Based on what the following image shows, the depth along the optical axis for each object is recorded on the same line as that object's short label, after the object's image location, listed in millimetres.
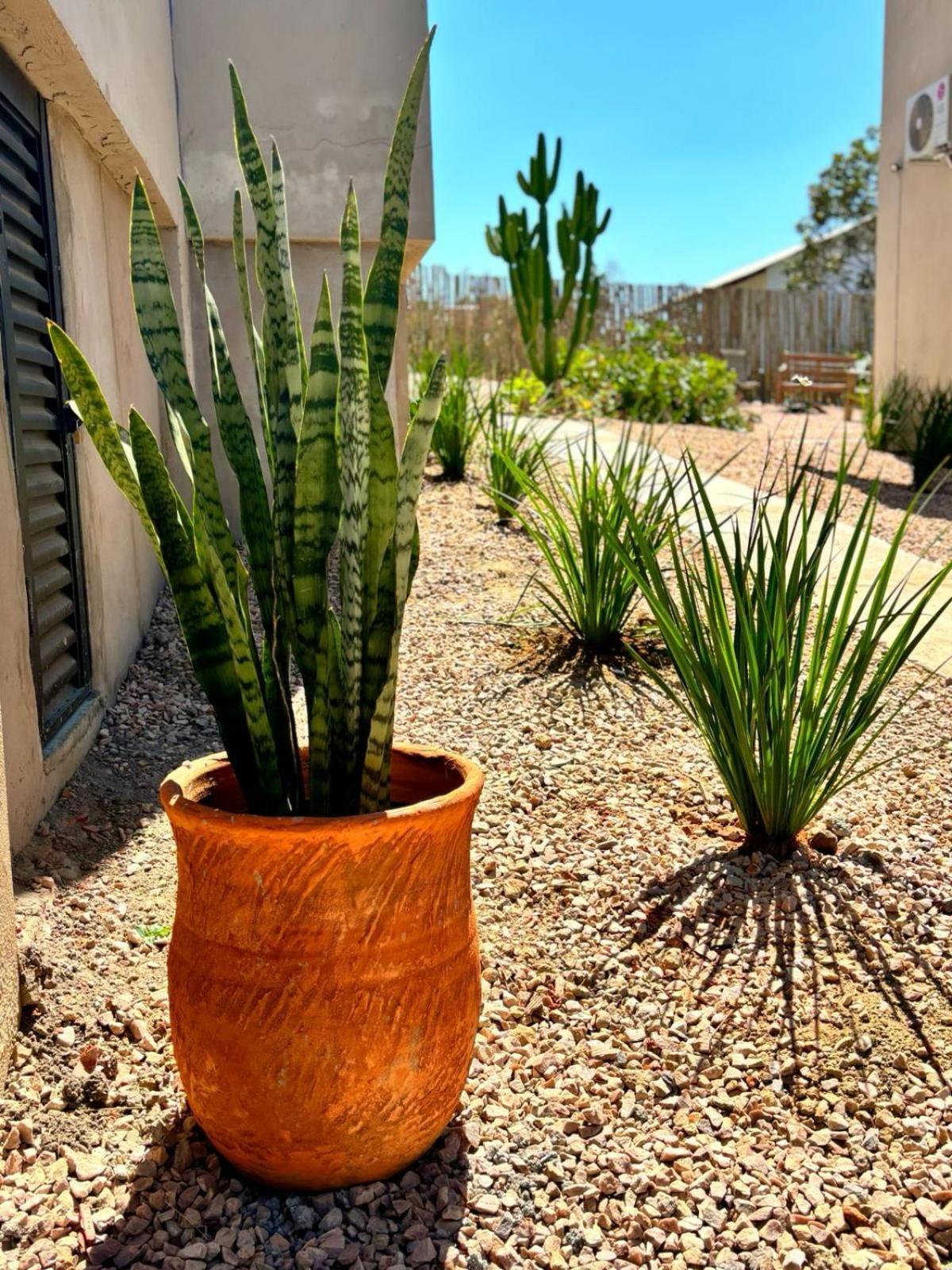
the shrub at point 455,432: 5750
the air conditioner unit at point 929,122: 7160
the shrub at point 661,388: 9523
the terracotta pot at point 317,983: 1354
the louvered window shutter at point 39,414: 2301
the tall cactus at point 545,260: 9969
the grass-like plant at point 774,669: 2113
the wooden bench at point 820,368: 13117
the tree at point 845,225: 22703
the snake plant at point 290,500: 1405
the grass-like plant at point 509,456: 4617
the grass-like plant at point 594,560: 3251
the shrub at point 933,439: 6678
